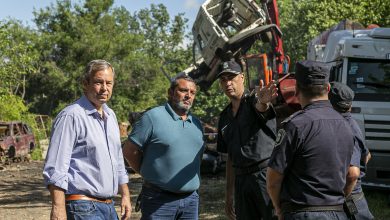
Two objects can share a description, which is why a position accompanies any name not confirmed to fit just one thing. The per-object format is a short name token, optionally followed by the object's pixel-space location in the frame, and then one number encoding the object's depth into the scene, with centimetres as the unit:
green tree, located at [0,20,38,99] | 2023
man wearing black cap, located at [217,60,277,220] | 496
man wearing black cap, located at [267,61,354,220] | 351
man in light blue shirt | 390
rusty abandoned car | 2112
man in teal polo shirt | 483
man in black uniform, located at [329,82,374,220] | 482
